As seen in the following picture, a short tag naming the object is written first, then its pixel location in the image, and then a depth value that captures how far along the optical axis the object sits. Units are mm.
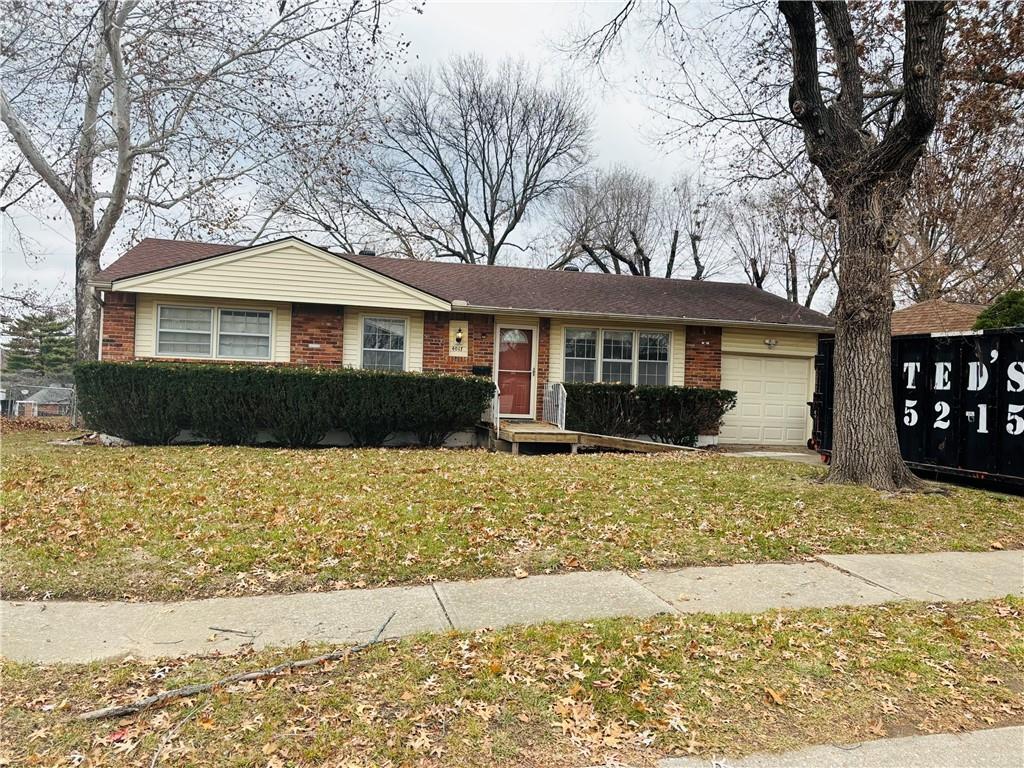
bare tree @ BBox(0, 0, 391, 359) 14555
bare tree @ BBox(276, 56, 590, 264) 29875
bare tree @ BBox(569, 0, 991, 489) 8531
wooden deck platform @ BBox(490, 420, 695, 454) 12320
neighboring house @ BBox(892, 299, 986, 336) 16969
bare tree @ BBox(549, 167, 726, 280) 30938
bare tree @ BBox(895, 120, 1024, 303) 13328
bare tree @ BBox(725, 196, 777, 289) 29531
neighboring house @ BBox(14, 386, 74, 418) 23078
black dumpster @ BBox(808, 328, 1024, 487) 8859
